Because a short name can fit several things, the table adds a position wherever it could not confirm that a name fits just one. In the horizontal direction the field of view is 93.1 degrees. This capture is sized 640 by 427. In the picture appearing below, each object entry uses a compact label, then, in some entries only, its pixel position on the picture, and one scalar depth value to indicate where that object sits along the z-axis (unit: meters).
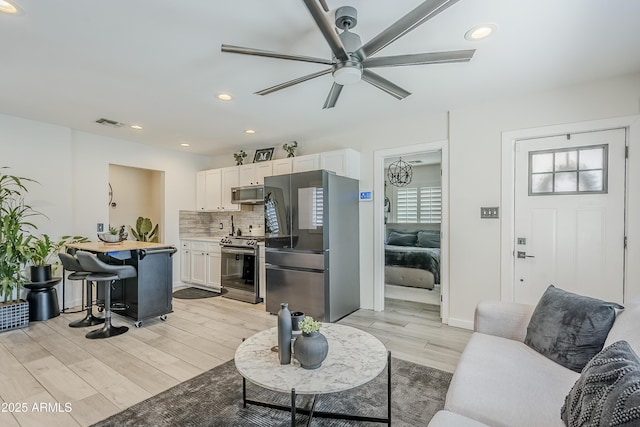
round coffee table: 1.52
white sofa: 1.28
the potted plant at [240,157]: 5.47
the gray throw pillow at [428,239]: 6.30
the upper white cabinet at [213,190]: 5.64
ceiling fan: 1.58
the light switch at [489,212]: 3.30
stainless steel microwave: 5.02
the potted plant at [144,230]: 5.93
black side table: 3.65
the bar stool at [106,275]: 3.12
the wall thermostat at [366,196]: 4.19
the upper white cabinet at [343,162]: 4.08
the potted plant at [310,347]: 1.66
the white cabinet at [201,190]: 5.89
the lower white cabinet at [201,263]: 5.16
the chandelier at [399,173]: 6.56
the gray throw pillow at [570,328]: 1.65
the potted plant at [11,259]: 3.36
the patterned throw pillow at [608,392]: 0.87
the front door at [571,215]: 2.78
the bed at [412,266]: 4.91
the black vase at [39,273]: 3.65
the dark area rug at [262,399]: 1.89
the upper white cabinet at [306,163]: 4.36
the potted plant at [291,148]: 4.76
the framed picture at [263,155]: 5.19
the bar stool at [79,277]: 3.38
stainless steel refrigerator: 3.61
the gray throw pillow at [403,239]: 6.62
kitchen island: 3.54
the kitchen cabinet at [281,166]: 4.66
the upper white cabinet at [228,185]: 5.39
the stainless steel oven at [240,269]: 4.55
